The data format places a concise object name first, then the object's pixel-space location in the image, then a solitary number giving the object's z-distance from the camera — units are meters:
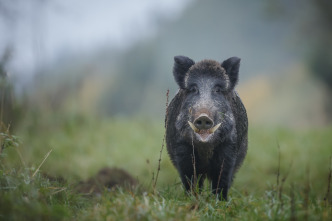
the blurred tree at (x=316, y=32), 39.72
